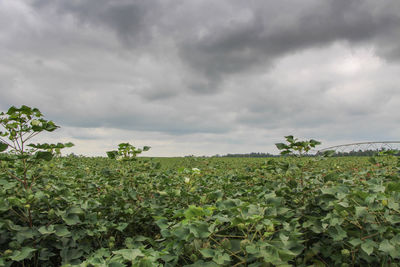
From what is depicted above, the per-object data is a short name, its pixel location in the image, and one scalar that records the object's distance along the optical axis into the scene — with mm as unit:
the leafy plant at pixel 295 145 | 2928
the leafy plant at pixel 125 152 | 3326
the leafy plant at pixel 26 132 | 2543
